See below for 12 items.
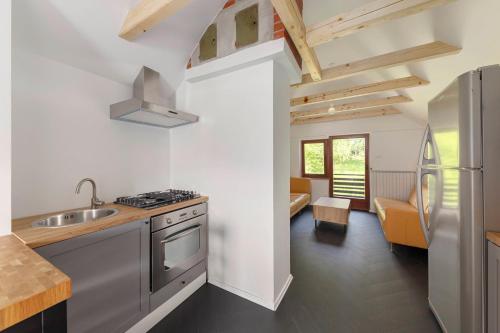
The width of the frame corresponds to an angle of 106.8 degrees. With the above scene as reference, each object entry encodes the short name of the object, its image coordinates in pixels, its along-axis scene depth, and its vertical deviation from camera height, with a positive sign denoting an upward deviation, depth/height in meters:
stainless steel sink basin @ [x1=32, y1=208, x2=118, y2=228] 1.43 -0.40
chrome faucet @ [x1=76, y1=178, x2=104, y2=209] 1.62 -0.29
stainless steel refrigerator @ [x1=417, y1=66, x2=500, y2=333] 1.04 -0.13
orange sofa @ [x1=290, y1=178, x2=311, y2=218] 4.71 -0.60
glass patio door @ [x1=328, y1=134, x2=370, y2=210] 4.88 -0.08
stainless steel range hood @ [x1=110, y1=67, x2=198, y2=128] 1.64 +0.54
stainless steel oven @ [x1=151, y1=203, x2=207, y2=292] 1.54 -0.71
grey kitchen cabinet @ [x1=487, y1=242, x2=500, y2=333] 0.98 -0.66
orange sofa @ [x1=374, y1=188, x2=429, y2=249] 2.43 -0.84
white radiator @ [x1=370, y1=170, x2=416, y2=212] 4.39 -0.44
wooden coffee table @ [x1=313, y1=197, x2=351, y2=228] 3.38 -0.85
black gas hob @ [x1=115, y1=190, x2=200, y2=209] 1.64 -0.30
